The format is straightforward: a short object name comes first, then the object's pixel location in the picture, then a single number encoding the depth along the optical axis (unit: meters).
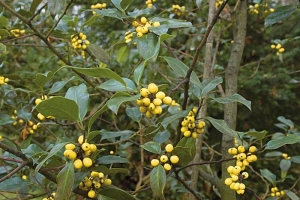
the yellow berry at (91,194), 0.70
